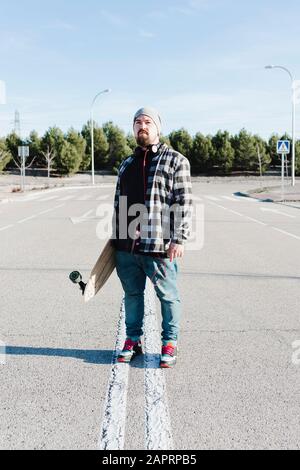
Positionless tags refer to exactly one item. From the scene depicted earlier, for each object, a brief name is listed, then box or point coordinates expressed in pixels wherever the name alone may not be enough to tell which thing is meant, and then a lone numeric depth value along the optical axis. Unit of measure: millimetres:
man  3697
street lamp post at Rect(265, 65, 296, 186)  30656
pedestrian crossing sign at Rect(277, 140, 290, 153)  24078
